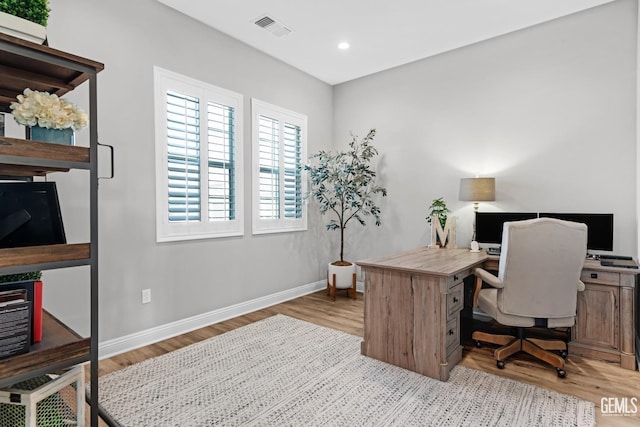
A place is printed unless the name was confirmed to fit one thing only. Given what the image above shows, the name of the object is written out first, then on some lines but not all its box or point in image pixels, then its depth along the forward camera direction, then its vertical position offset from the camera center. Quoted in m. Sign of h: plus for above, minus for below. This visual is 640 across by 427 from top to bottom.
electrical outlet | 3.00 -0.77
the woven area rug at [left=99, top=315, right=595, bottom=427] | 1.97 -1.20
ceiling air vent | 3.34 +1.85
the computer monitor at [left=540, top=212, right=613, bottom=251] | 2.95 -0.16
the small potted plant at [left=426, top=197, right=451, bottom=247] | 3.80 -0.04
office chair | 2.35 -0.47
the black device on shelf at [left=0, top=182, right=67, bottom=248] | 1.54 -0.03
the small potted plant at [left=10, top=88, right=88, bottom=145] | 1.39 +0.39
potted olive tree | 4.44 +0.31
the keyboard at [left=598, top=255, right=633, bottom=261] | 2.92 -0.41
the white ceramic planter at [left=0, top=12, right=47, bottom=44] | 1.32 +0.72
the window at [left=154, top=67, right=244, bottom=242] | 3.11 +0.49
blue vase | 1.46 +0.32
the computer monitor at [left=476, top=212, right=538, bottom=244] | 3.44 -0.14
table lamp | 3.46 +0.20
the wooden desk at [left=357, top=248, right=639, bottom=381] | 2.43 -0.79
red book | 1.48 -0.47
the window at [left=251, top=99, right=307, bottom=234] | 4.00 +0.51
